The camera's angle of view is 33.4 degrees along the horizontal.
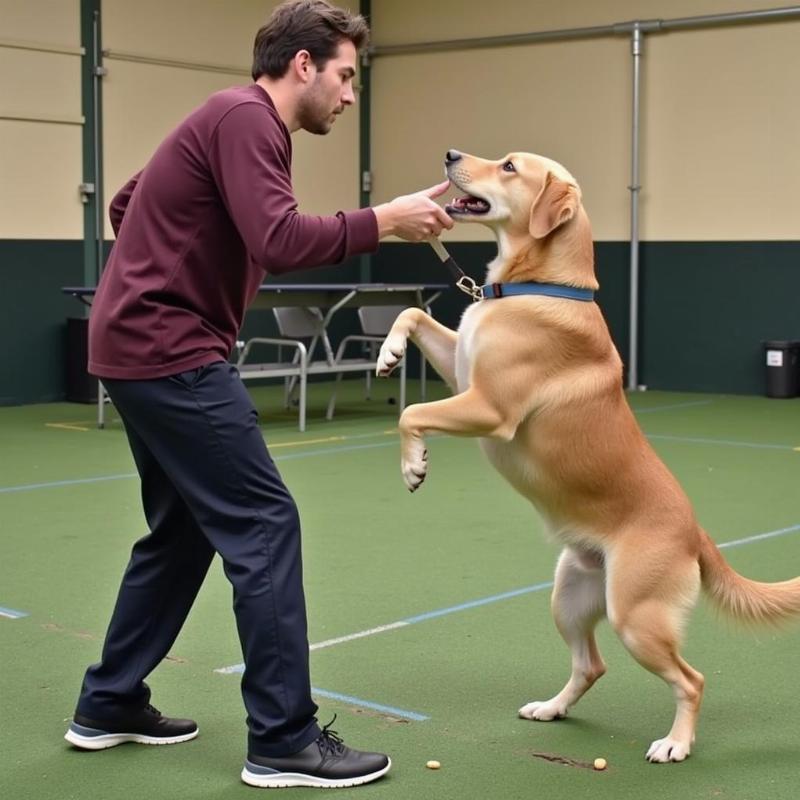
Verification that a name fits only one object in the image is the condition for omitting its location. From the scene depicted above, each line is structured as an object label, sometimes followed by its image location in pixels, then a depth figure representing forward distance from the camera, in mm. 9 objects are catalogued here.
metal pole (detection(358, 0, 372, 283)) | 14984
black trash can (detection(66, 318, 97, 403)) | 11859
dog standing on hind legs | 3402
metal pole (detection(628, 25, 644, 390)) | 12953
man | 3125
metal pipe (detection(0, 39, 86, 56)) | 11578
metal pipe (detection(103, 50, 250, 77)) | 12423
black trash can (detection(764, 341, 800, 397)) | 12156
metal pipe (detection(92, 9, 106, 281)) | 12248
